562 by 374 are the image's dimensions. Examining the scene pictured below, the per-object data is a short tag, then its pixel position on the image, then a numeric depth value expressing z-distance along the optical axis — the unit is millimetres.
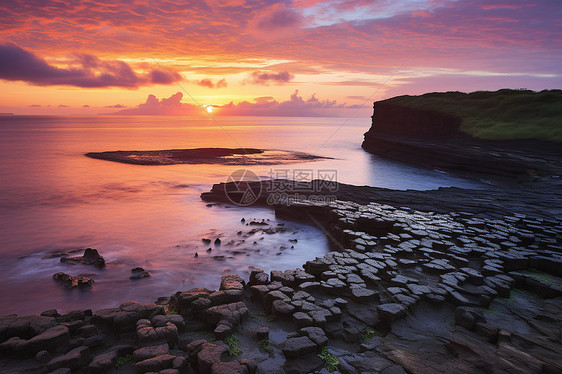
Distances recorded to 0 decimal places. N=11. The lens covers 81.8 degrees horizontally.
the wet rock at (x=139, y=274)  9805
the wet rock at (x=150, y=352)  5031
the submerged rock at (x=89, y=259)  10437
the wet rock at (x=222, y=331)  5711
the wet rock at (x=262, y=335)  5761
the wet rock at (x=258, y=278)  7816
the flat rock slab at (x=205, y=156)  37281
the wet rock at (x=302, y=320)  6023
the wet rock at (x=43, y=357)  4996
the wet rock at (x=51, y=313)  6762
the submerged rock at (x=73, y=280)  9070
